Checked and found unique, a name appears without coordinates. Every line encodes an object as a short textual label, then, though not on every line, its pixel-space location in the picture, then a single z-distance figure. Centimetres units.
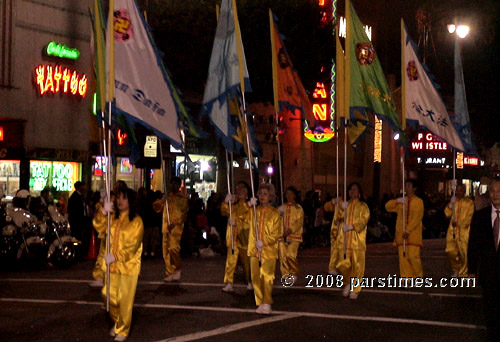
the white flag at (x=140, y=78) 1057
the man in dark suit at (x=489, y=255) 716
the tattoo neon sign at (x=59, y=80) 2459
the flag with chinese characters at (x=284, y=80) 1452
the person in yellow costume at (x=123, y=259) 935
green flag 1370
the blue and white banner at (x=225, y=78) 1273
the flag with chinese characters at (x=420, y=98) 1508
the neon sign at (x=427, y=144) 4309
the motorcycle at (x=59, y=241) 1670
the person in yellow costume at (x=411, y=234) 1429
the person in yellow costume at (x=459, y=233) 1543
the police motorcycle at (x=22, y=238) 1662
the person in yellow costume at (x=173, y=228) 1473
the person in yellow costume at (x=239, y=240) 1359
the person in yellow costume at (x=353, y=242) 1297
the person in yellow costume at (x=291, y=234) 1414
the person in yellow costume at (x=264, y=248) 1124
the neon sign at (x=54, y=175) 2433
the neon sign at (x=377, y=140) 4103
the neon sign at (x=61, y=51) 2464
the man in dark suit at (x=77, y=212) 1870
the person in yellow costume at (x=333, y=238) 1402
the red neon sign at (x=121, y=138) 2754
